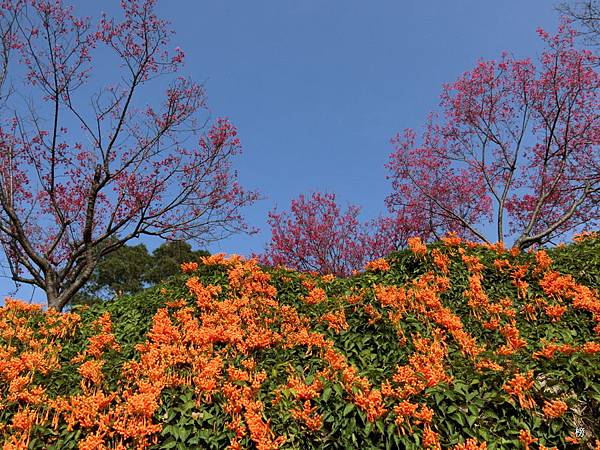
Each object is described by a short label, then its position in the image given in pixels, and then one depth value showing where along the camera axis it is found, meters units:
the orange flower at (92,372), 4.27
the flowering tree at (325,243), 17.67
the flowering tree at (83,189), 11.02
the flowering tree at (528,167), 14.34
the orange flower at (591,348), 4.05
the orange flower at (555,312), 5.33
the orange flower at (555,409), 3.40
